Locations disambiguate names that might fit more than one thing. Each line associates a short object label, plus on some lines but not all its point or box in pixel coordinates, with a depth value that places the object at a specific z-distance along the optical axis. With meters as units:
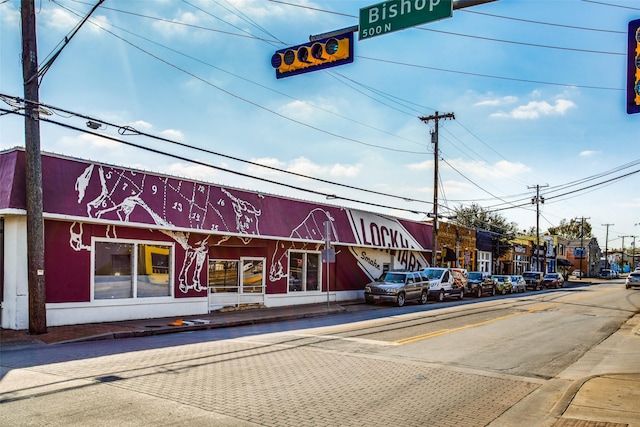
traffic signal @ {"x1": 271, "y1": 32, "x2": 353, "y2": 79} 8.69
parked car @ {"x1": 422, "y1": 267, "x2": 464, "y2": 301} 31.02
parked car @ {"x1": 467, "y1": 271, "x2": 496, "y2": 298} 36.56
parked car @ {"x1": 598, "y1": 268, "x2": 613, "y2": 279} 90.19
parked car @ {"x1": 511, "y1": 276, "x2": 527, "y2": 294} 44.60
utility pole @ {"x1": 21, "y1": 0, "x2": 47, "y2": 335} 14.22
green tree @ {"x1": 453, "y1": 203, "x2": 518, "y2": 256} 57.88
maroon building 15.61
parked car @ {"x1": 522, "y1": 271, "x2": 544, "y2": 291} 51.16
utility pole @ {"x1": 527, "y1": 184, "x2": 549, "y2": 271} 60.31
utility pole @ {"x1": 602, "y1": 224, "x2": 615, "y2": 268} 115.79
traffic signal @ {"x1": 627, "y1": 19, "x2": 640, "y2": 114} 8.11
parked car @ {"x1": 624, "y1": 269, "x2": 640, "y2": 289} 50.71
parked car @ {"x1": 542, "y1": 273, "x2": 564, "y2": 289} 54.00
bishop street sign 7.46
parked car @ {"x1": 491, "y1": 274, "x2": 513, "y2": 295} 41.62
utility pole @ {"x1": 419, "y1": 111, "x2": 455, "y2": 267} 34.09
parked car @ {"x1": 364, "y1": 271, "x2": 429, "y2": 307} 26.64
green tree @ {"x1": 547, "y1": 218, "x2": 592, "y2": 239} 135.12
